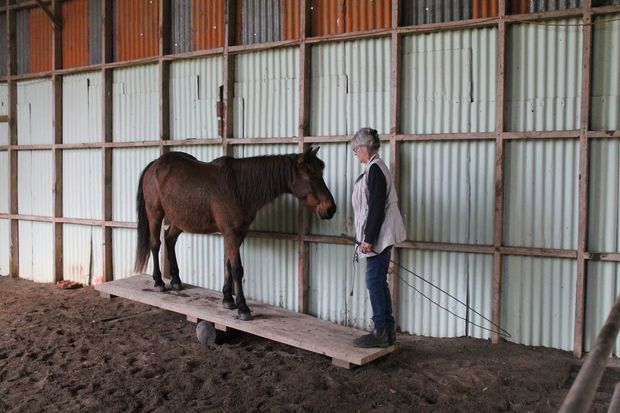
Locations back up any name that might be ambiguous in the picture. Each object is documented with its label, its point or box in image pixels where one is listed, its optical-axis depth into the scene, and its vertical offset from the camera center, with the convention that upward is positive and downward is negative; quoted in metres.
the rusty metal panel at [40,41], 7.60 +2.14
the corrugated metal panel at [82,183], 7.20 +0.07
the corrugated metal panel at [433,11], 4.59 +1.59
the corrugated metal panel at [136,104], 6.63 +1.10
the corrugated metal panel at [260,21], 5.61 +1.82
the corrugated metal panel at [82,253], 7.27 -0.91
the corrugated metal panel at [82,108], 7.17 +1.11
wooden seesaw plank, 3.97 -1.18
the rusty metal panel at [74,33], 7.25 +2.16
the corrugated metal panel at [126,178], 6.79 +0.14
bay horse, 4.72 -0.03
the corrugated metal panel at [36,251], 7.73 -0.94
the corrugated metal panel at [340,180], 5.18 +0.09
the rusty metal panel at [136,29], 6.55 +2.04
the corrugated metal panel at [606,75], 4.04 +0.89
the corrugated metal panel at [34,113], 7.66 +1.12
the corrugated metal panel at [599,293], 4.11 -0.81
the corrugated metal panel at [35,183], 7.71 +0.08
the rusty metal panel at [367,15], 4.93 +1.67
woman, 3.85 -0.27
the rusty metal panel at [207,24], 5.99 +1.90
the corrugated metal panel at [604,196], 4.08 -0.05
